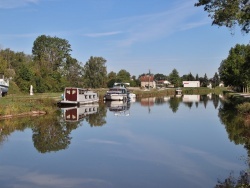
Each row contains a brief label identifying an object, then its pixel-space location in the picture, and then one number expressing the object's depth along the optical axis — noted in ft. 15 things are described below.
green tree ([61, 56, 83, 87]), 263.80
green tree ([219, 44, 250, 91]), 261.03
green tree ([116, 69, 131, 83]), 367.97
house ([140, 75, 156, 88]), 499.92
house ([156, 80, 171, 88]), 522.64
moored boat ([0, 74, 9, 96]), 142.59
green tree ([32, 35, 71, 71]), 271.28
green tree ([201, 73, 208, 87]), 515.50
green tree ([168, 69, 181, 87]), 489.67
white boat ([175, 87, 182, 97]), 356.59
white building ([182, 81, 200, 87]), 495.41
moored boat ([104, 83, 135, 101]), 204.85
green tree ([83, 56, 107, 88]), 307.09
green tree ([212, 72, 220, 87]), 538.10
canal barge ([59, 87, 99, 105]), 155.33
